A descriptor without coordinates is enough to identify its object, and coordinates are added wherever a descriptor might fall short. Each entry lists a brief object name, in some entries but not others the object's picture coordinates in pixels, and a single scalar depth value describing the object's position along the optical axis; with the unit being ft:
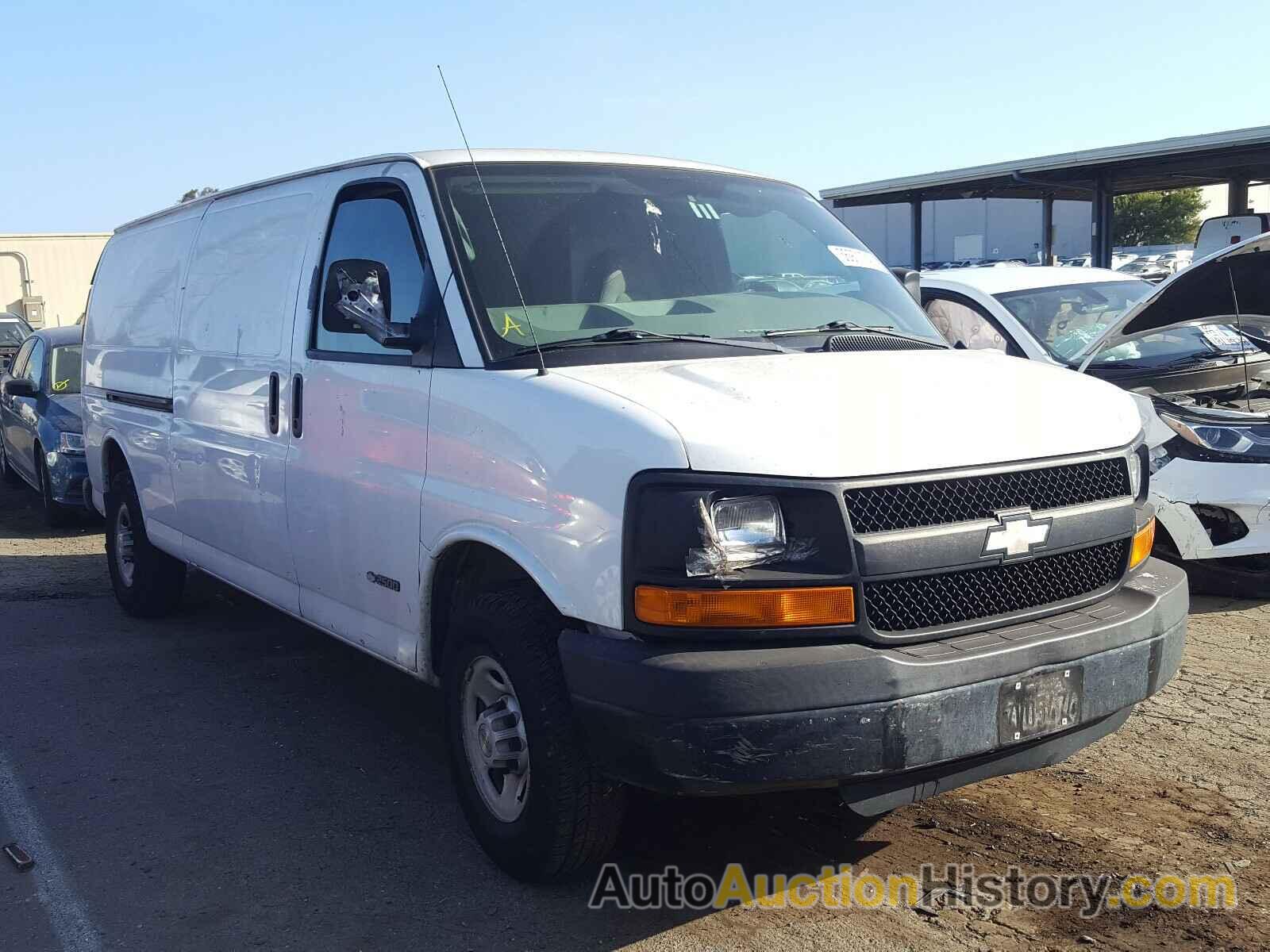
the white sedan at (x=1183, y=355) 20.08
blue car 33.65
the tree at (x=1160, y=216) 176.55
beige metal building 103.71
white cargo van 9.87
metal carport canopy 51.24
